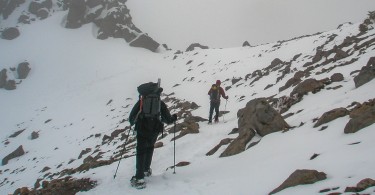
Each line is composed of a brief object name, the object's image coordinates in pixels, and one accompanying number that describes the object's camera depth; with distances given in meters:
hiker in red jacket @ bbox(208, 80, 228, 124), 18.30
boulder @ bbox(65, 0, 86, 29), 69.50
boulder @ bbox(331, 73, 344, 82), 15.39
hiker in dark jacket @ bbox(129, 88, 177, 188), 8.77
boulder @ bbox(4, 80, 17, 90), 54.53
